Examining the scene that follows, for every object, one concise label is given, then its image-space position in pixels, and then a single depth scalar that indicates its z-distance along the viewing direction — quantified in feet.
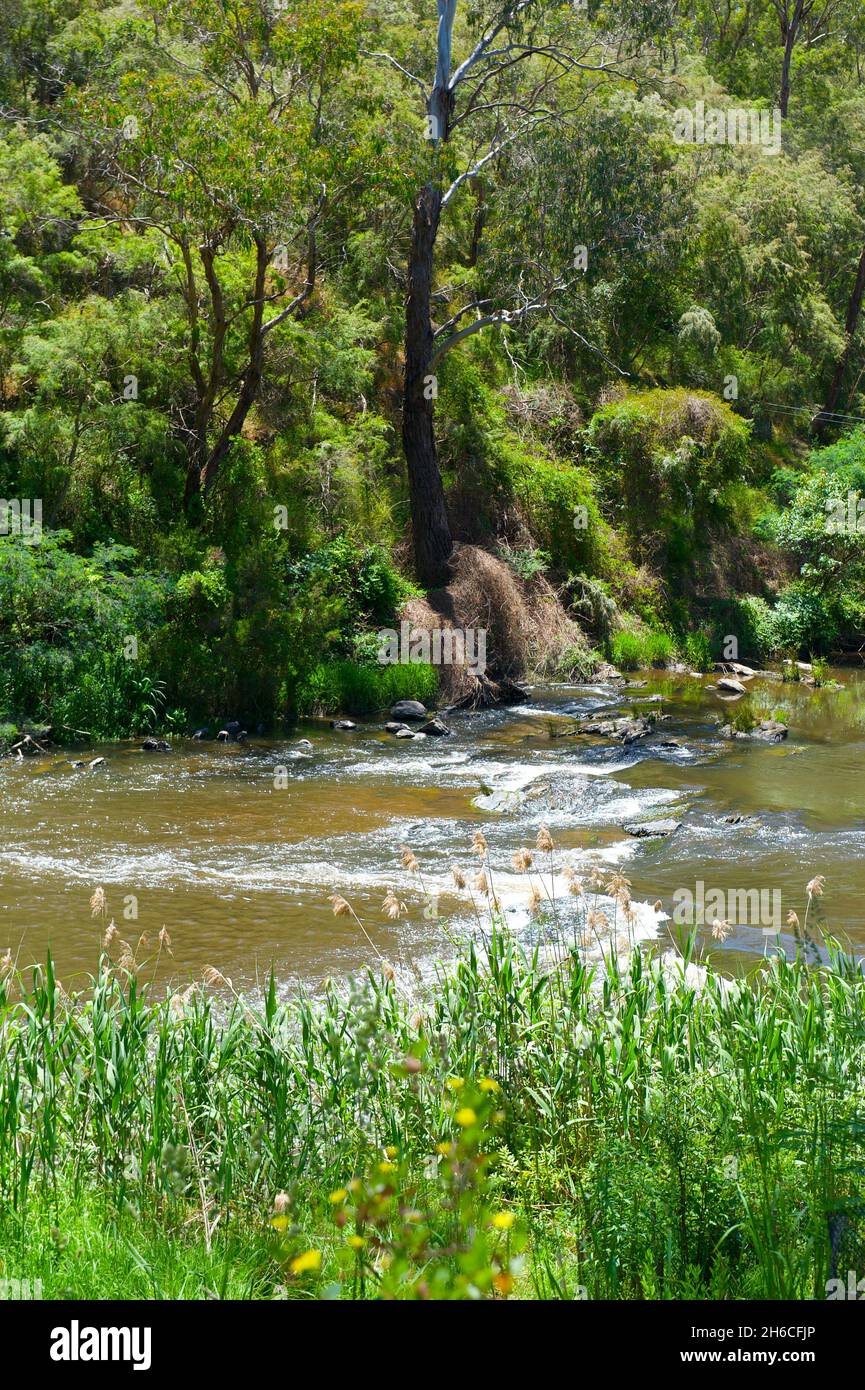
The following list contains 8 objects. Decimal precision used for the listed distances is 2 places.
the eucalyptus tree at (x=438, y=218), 69.46
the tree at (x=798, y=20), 146.00
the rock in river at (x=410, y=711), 61.77
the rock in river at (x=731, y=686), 72.64
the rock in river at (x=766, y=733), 59.52
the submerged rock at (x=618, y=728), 58.23
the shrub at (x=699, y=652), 81.10
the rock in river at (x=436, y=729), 58.80
